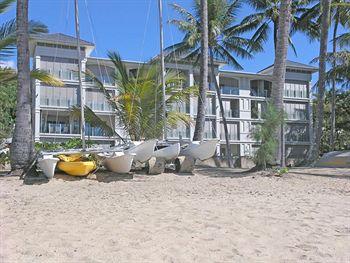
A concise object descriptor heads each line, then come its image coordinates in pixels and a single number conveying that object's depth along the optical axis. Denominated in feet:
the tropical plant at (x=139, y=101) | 52.95
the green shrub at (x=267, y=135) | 46.80
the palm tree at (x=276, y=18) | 106.32
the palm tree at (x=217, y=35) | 107.24
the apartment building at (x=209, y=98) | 143.84
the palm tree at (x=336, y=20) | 92.38
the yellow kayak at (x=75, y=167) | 39.50
